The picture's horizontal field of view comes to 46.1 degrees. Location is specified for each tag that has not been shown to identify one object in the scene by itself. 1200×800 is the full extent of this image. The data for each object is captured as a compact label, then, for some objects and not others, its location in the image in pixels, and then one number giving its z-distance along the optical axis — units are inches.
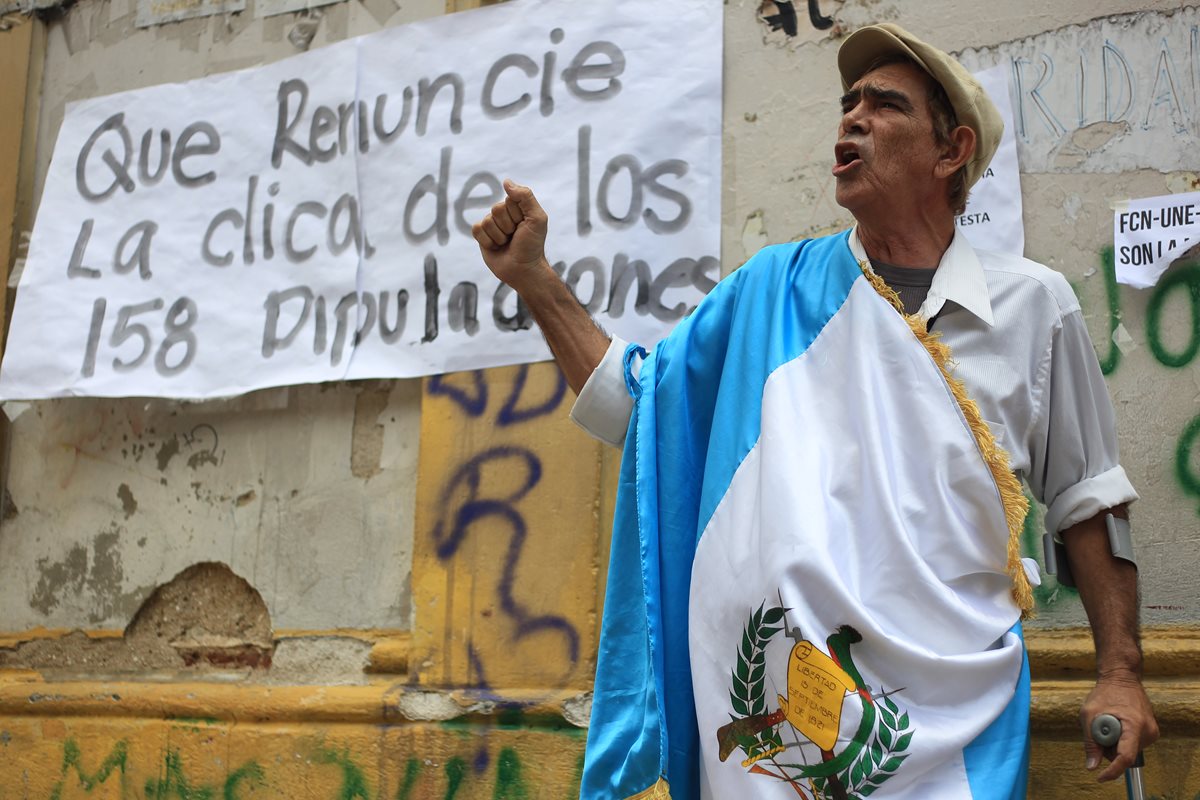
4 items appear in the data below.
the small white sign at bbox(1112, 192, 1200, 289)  125.1
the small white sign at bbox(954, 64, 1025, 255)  131.7
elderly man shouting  89.8
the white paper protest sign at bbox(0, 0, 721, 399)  147.9
